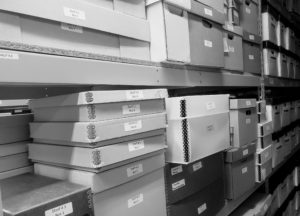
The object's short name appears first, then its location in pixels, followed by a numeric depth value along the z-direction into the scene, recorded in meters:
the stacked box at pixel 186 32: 0.75
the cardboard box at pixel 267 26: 1.55
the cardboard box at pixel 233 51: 1.11
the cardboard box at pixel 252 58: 1.33
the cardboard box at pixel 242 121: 1.12
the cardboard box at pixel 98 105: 0.57
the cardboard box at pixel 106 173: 0.58
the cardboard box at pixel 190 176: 0.78
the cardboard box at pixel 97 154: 0.57
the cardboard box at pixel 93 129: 0.56
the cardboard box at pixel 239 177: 1.09
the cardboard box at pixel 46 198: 0.46
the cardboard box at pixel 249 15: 1.34
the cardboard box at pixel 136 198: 0.60
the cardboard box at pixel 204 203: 0.81
